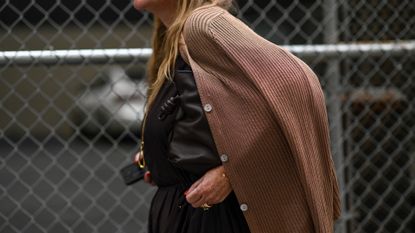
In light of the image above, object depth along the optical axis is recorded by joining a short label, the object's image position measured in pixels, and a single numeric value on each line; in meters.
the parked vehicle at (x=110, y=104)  6.54
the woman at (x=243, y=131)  3.41
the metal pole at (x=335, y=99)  5.79
